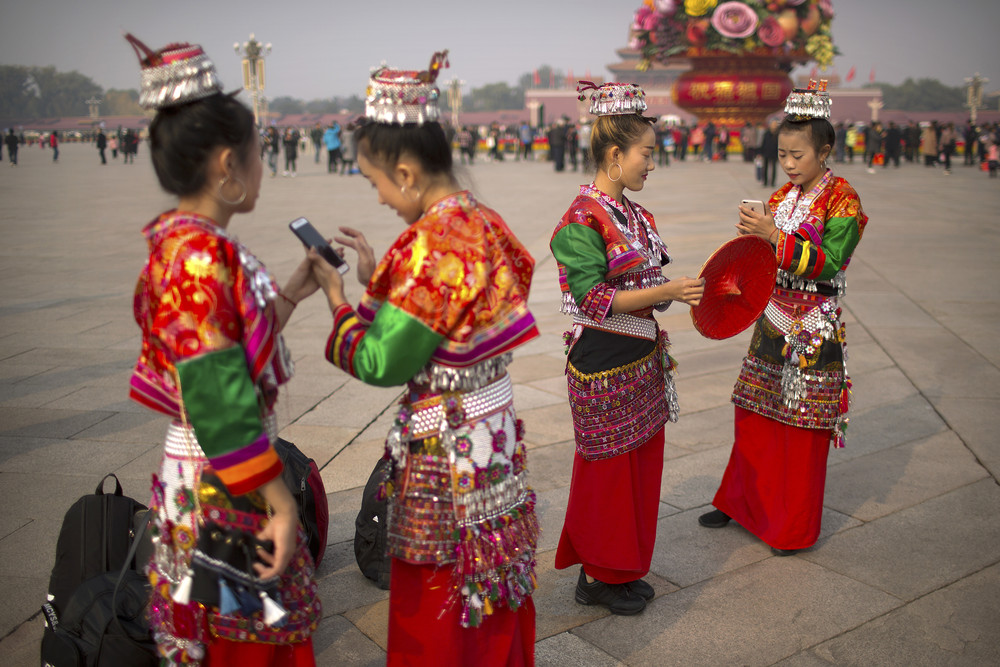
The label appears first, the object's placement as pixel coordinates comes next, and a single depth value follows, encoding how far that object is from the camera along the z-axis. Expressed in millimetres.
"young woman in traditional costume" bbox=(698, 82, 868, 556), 3121
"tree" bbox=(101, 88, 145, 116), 98169
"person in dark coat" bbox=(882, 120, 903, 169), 25969
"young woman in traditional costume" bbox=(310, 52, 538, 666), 1743
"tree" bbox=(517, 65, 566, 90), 150325
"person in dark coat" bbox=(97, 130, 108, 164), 32344
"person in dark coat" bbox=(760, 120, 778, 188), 17984
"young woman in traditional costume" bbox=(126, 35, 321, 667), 1514
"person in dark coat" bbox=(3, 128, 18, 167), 29625
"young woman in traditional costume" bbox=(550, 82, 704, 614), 2656
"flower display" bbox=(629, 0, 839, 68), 27891
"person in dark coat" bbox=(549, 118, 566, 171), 24948
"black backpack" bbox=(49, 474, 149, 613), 2383
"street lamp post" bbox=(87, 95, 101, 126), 82338
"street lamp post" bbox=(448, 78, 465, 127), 65894
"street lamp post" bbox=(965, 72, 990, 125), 61625
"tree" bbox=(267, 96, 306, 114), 143912
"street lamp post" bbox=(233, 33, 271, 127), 41750
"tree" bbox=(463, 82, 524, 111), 149850
